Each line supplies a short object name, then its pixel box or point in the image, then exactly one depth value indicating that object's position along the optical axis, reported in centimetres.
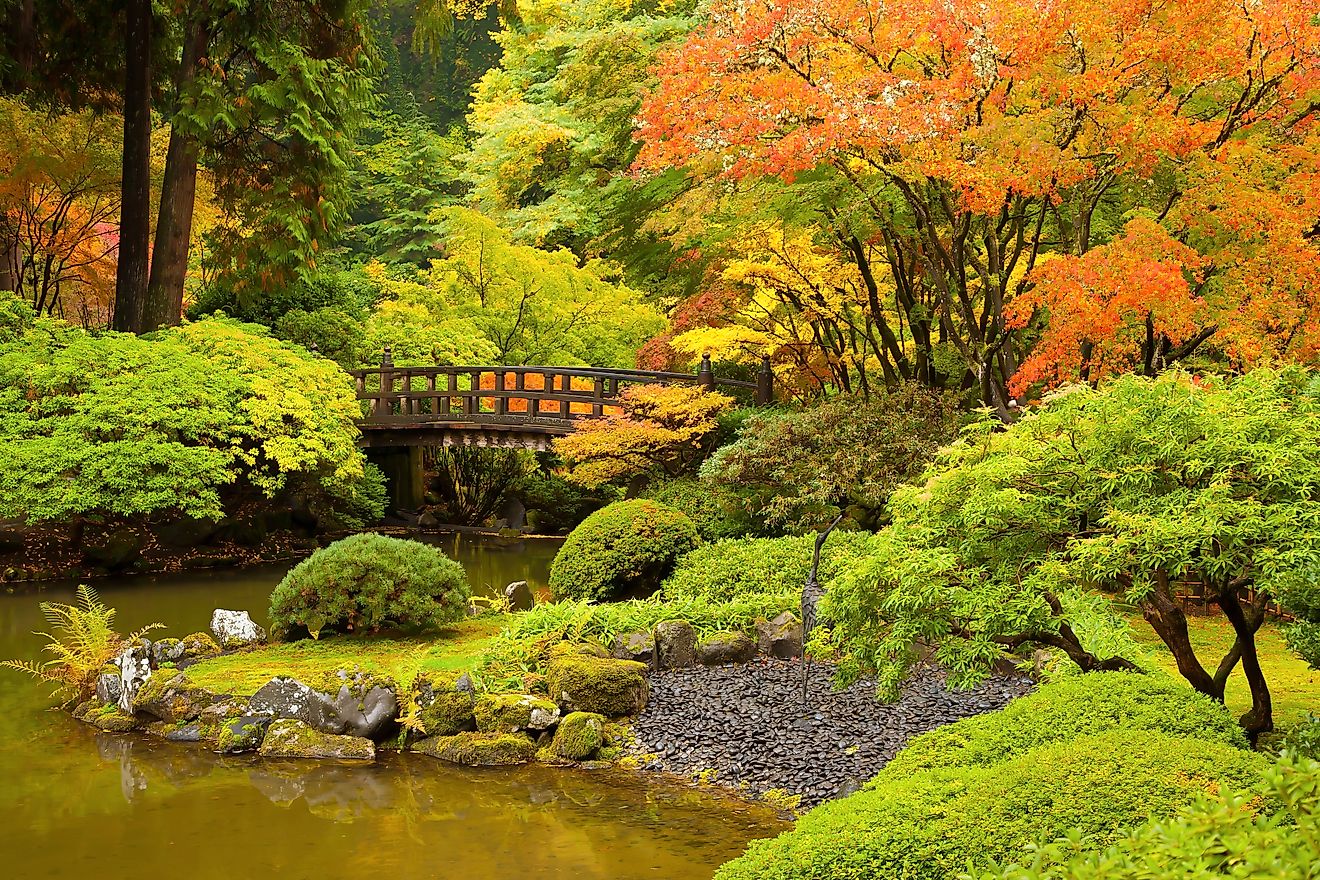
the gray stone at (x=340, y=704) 870
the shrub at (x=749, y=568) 1166
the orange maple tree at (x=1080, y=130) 967
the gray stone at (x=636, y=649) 1020
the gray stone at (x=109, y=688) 945
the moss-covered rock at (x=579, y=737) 830
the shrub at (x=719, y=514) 1390
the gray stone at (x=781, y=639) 1026
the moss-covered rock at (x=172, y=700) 910
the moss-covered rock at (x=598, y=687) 895
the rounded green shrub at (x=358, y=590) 1101
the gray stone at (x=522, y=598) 1388
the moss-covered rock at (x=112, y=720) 909
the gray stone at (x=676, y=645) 1020
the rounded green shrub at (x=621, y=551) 1235
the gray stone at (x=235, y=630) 1112
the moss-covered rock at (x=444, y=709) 870
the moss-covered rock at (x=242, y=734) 859
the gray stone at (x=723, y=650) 1014
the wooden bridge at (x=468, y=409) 1856
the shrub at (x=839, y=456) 1279
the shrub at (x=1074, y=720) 494
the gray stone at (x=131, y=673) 934
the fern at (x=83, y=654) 974
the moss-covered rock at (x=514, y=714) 860
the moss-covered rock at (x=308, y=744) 848
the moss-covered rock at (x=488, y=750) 834
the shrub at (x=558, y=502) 2203
